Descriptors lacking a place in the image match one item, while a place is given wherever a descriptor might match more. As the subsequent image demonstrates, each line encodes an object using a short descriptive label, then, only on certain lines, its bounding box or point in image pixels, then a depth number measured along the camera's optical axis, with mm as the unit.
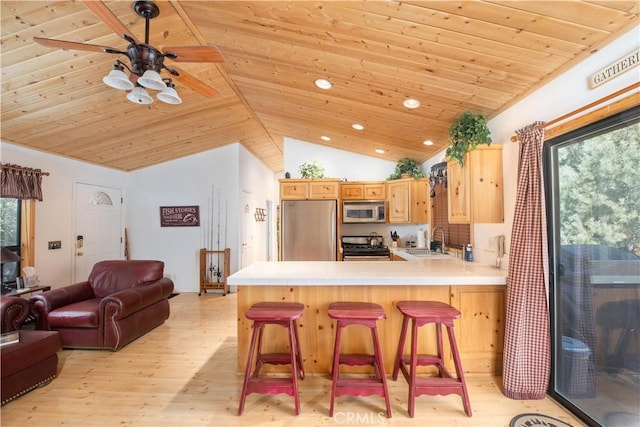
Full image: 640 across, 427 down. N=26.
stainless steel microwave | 4977
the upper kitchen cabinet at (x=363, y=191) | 5156
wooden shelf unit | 5516
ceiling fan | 1852
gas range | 4781
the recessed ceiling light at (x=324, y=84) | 2929
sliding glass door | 1676
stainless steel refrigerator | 4820
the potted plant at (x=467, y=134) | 2670
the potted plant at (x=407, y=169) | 4804
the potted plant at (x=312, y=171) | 5123
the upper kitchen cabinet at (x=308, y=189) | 4953
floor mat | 1947
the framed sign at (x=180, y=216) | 5754
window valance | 3543
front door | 4730
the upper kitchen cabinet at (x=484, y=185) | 2715
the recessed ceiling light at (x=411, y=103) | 2893
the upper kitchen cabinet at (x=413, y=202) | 4750
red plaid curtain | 2168
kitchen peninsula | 2549
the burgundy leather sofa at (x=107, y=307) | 3061
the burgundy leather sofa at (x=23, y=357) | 2148
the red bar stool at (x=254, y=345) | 2092
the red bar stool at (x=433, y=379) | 2084
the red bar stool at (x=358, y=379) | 2076
